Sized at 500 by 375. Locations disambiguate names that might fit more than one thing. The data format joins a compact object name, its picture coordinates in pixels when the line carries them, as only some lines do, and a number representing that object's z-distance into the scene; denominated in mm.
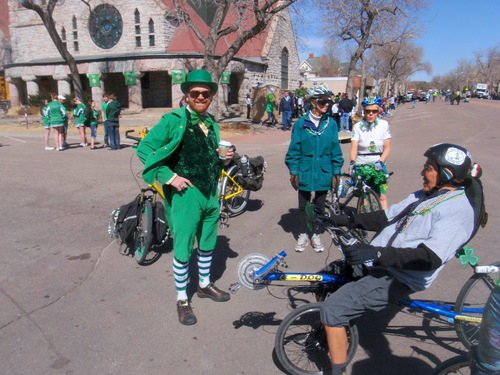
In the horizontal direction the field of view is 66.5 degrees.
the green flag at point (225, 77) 23422
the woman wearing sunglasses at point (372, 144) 5223
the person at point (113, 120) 12133
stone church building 24734
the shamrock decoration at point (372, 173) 5184
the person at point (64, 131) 12623
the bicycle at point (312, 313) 2615
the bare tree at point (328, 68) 76562
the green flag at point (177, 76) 22906
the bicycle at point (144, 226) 4312
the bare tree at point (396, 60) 54375
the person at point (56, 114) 12297
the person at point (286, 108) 19266
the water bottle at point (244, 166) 5816
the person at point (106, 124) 12875
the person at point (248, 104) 23827
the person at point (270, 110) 20453
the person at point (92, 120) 13234
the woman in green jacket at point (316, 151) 4523
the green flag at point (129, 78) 24391
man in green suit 3133
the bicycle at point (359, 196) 5094
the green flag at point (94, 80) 24997
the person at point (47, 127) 12484
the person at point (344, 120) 18783
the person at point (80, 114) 13102
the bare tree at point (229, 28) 15648
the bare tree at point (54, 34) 18375
